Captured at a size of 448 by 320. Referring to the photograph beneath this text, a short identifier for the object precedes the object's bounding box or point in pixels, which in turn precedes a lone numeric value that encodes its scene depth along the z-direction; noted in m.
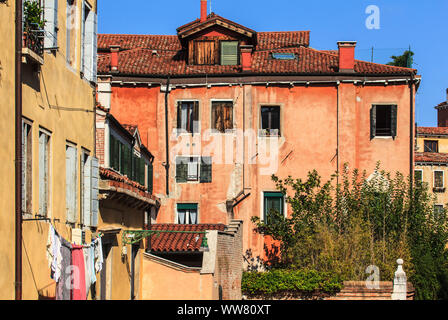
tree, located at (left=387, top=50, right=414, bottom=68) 52.21
